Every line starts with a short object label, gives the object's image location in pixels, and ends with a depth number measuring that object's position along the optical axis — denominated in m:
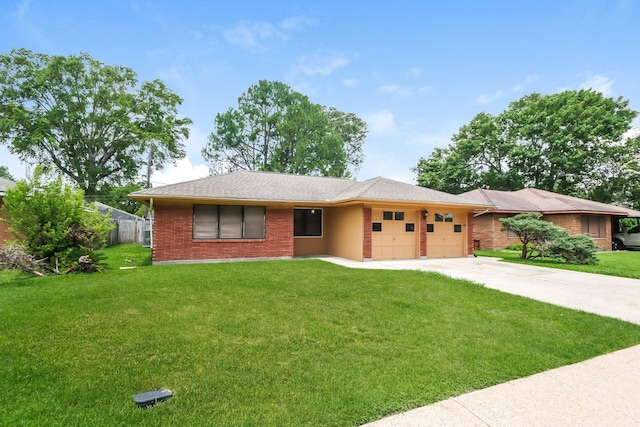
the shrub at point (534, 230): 11.77
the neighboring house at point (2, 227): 10.91
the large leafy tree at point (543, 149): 25.05
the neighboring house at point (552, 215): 17.22
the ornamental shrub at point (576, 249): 11.28
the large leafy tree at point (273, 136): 31.88
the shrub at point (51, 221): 7.81
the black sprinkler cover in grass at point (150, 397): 2.44
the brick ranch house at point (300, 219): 10.48
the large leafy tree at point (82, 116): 24.36
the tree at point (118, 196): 26.33
